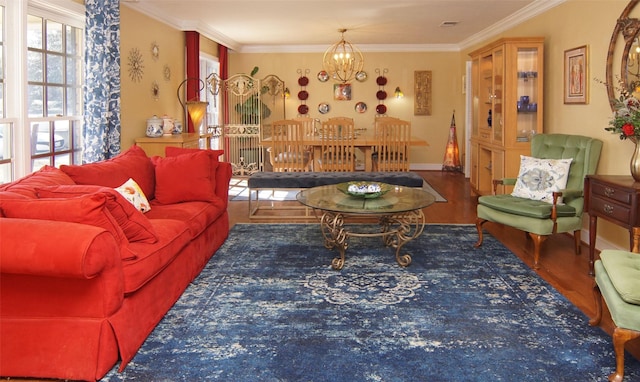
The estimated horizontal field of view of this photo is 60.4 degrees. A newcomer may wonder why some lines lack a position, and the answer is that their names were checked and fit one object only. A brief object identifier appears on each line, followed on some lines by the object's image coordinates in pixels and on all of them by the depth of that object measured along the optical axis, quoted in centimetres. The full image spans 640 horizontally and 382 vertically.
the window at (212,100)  928
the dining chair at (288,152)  712
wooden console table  618
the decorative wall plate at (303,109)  1081
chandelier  880
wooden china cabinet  614
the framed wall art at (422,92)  1070
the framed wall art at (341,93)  1078
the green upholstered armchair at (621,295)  245
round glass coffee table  417
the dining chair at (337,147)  703
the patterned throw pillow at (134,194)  387
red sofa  231
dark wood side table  356
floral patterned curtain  502
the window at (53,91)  451
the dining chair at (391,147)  702
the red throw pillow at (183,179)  446
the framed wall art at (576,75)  516
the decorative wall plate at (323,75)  1073
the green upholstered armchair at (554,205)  436
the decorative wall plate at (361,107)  1079
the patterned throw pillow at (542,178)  482
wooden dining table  711
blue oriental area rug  259
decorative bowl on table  452
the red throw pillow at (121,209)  281
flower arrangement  375
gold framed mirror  426
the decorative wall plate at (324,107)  1084
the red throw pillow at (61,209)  254
